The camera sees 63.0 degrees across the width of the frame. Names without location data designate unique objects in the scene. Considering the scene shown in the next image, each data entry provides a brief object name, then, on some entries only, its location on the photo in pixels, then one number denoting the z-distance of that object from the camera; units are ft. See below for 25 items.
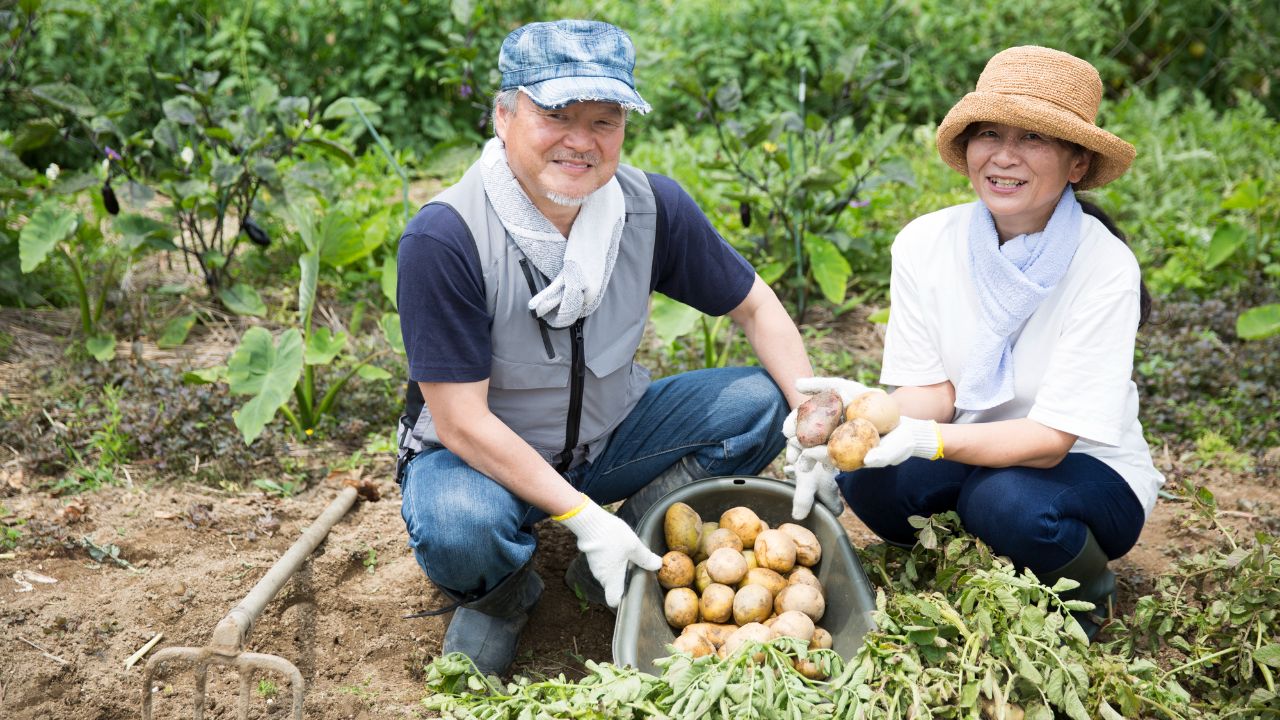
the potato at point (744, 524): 7.38
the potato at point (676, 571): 7.04
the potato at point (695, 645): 6.54
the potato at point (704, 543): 7.35
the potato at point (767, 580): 6.99
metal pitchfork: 6.18
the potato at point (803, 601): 6.82
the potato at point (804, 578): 7.05
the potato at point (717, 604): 6.91
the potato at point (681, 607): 6.93
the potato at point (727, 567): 7.00
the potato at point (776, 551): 7.09
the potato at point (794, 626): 6.51
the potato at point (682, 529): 7.18
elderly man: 6.54
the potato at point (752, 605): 6.80
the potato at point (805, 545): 7.26
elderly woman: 6.64
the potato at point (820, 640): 6.69
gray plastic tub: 6.60
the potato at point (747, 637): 6.32
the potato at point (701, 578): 7.13
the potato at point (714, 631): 6.69
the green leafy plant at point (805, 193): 11.41
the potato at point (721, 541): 7.27
